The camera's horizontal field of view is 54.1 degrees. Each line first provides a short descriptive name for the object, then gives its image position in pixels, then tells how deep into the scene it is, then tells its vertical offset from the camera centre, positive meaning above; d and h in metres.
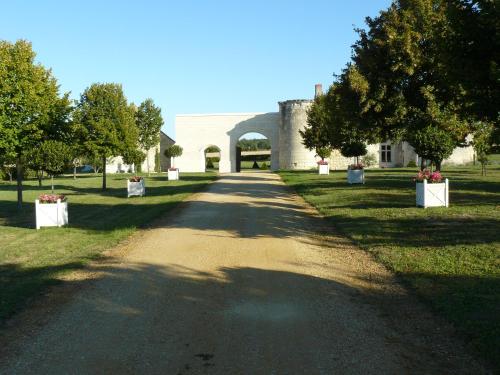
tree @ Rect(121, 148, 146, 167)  29.28 +0.97
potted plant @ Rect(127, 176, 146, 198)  23.27 -0.80
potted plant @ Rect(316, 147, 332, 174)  41.12 +1.35
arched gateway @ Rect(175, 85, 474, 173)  50.31 +3.13
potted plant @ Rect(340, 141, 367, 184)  33.56 +1.22
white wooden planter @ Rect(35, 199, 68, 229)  13.91 -1.21
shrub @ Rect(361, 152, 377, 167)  50.53 +0.75
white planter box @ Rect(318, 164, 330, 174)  36.34 -0.14
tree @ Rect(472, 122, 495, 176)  23.96 +1.24
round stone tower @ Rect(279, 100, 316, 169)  49.16 +3.37
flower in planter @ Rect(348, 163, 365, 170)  24.42 -0.02
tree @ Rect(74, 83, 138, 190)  27.03 +2.74
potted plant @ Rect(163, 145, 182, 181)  49.81 +1.78
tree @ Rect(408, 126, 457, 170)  18.94 +0.86
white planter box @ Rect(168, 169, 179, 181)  36.63 -0.41
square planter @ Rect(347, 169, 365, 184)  24.05 -0.47
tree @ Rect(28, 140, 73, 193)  24.80 +0.65
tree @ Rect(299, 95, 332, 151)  38.53 +2.97
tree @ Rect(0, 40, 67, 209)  16.23 +2.44
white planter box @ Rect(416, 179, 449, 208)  14.02 -0.83
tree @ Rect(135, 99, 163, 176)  48.41 +4.65
